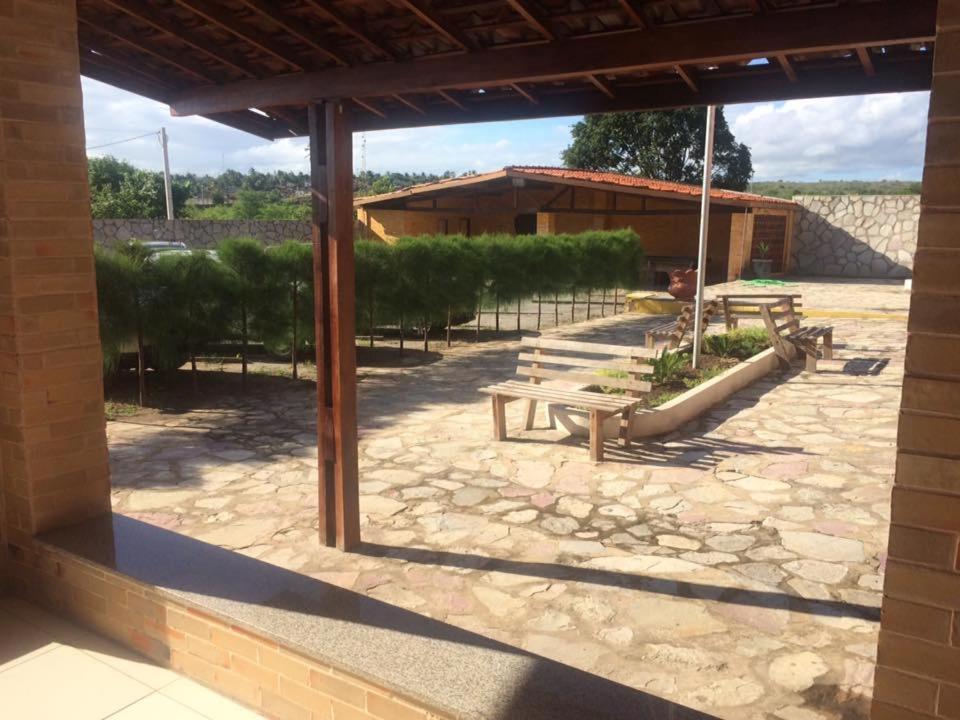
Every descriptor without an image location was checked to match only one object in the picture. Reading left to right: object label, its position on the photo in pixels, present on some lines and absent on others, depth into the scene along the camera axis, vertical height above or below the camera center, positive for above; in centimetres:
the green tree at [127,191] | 3438 +346
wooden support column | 384 -29
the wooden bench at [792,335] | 942 -87
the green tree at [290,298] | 901 -41
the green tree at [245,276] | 873 -14
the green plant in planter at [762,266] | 2228 +0
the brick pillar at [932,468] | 137 -38
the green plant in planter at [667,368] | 823 -114
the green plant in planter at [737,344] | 994 -104
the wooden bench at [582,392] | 600 -107
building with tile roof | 2089 +156
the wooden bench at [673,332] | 950 -82
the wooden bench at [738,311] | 1047 -81
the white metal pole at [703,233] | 848 +37
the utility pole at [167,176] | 3238 +390
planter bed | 658 -132
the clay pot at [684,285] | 1692 -42
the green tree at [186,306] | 803 -45
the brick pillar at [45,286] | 302 -9
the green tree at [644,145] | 3441 +559
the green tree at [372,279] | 1009 -19
